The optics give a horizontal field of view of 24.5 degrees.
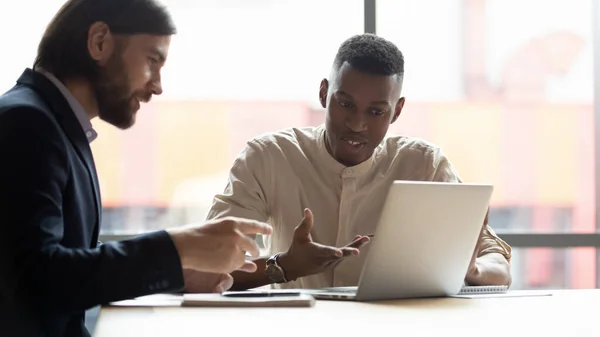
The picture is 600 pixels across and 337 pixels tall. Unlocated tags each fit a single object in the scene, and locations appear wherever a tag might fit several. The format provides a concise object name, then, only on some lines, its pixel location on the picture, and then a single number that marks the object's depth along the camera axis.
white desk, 1.50
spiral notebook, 1.88
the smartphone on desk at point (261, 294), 1.75
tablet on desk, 1.68
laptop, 1.68
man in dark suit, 1.53
